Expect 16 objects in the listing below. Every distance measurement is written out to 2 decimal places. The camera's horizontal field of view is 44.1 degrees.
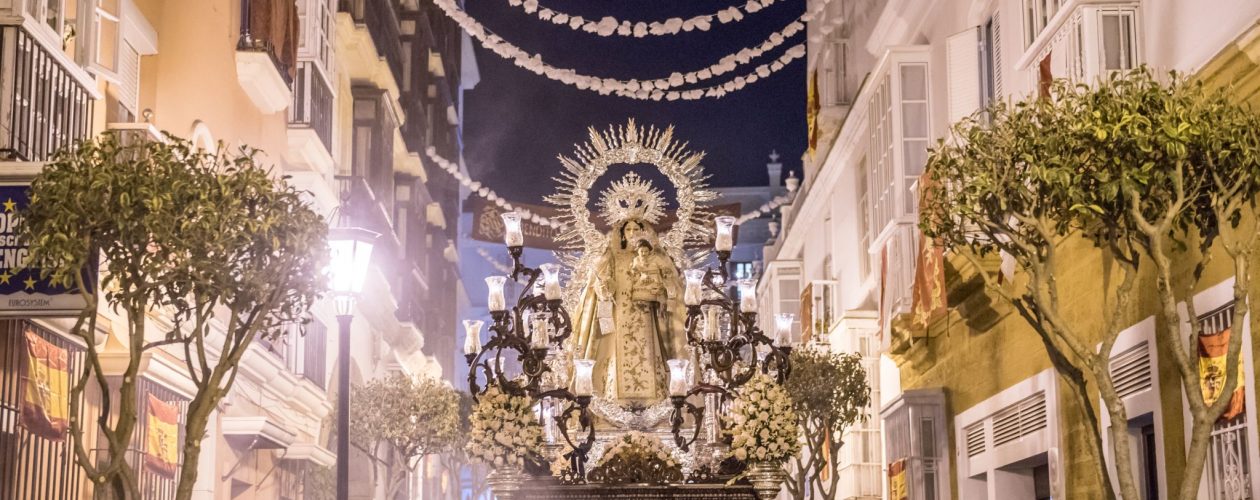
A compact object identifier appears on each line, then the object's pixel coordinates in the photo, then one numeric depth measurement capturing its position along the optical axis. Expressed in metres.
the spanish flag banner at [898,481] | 17.06
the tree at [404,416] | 23.34
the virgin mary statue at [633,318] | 15.20
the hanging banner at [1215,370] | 8.74
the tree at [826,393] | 18.80
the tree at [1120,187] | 6.69
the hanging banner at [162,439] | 13.44
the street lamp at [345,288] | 11.29
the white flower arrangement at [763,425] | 13.43
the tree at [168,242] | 7.39
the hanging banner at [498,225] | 28.97
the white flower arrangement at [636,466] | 13.74
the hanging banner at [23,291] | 8.12
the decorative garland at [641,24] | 18.14
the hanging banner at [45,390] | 10.27
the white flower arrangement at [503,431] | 13.48
